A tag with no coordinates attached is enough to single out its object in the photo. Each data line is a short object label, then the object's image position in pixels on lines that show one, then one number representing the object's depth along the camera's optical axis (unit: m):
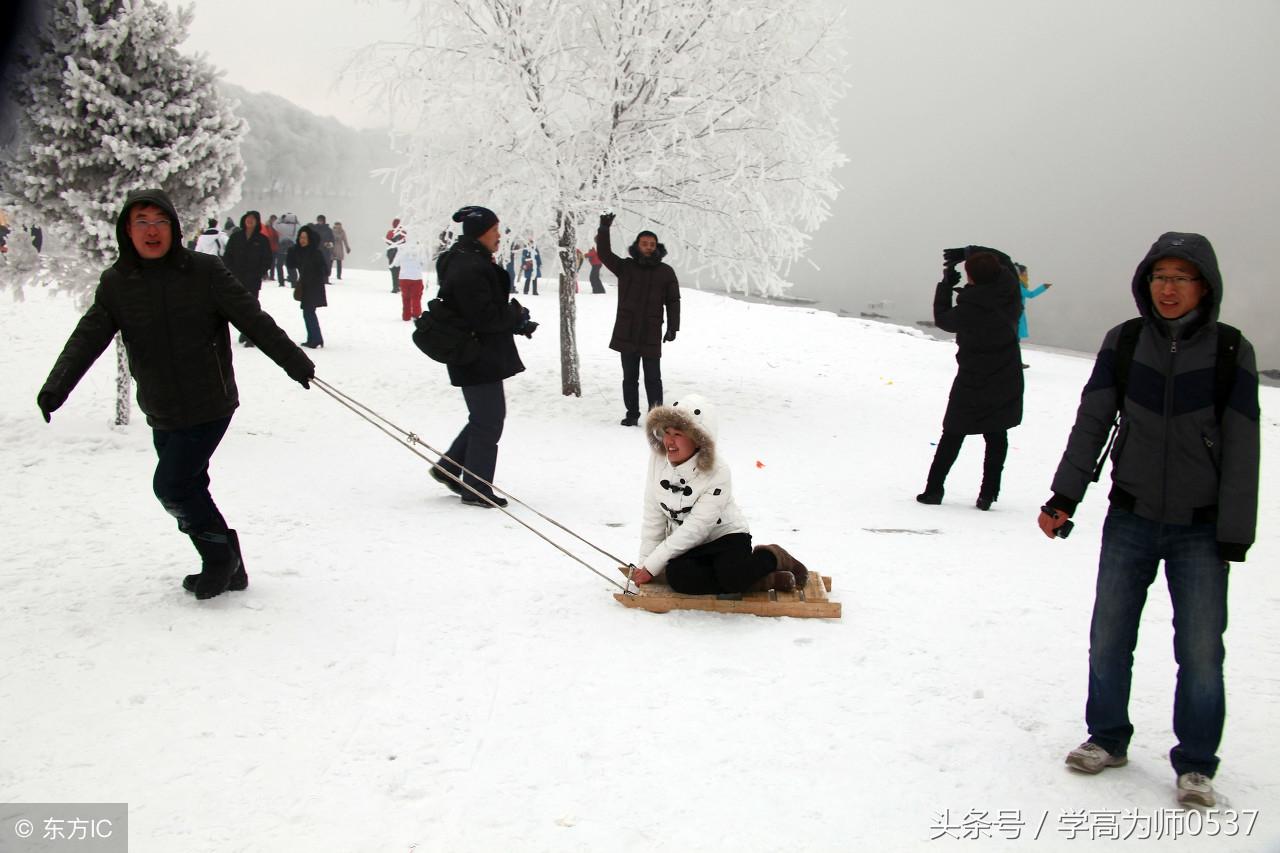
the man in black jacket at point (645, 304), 10.20
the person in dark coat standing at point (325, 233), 24.12
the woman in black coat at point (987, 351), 7.69
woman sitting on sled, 4.86
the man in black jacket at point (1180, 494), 3.28
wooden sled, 5.04
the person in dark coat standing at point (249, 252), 14.46
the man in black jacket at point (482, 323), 6.99
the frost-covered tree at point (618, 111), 10.91
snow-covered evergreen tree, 8.23
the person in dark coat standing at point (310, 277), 14.08
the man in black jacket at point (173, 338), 4.60
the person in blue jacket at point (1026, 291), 15.32
